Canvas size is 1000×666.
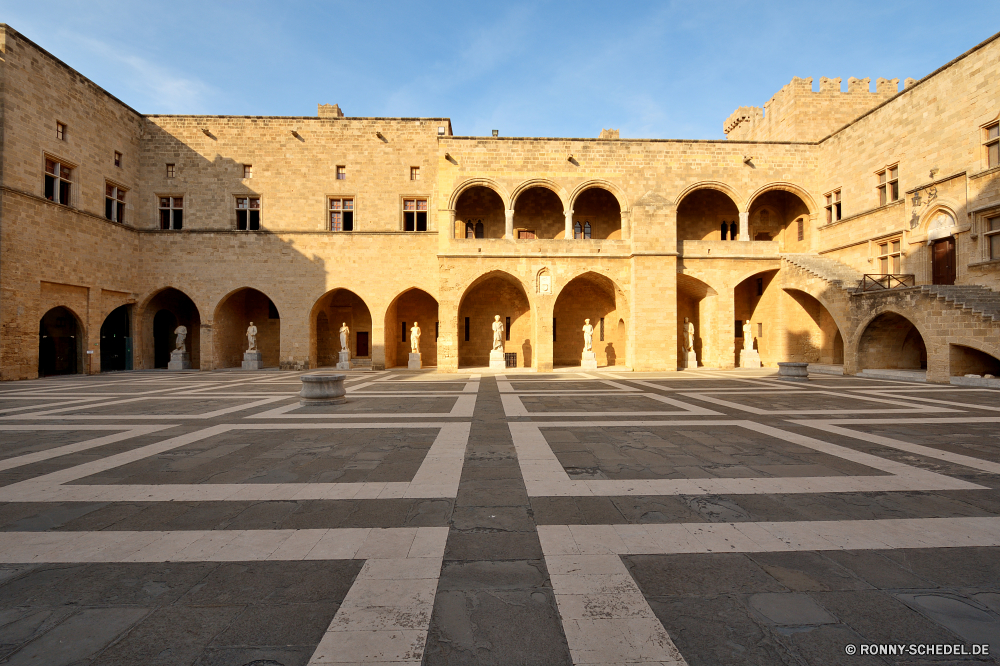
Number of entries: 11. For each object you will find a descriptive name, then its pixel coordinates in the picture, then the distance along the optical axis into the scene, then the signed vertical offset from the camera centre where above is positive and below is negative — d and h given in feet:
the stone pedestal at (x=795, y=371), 50.55 -4.13
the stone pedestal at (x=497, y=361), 66.49 -3.70
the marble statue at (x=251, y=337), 71.26 +0.11
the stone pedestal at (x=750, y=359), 69.41 -3.59
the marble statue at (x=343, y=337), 71.67 +0.17
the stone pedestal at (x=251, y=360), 72.74 -3.82
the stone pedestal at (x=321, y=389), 31.99 -3.96
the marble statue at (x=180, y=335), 70.22 +0.55
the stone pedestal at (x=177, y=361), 70.38 -3.80
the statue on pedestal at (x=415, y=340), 70.64 -0.37
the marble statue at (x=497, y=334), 66.03 +0.59
